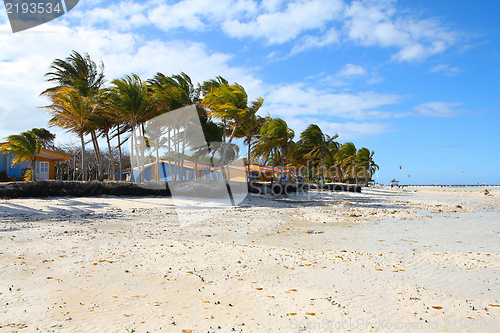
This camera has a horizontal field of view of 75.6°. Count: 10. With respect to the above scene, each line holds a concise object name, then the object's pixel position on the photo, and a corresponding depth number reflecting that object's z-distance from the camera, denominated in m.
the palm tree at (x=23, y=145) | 18.59
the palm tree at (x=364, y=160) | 74.69
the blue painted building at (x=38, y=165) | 22.81
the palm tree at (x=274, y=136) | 35.94
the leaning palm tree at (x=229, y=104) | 23.47
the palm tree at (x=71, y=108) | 19.14
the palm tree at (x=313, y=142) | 48.53
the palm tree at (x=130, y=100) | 20.73
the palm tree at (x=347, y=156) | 66.44
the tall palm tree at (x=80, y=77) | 23.50
